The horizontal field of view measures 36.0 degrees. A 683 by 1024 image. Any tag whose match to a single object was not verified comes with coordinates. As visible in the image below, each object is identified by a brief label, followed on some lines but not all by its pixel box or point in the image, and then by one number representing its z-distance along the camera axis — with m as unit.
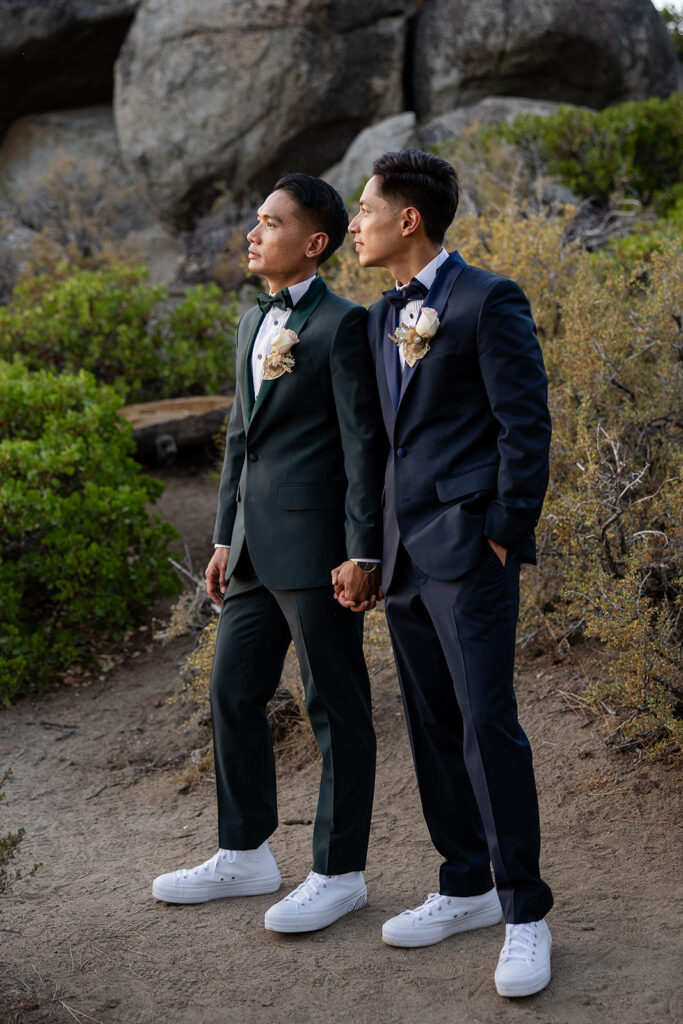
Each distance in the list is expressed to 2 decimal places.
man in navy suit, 2.63
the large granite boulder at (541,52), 12.95
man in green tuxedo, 3.00
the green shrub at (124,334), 8.05
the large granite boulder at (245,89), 12.60
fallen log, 8.00
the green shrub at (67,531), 5.71
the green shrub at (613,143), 9.87
